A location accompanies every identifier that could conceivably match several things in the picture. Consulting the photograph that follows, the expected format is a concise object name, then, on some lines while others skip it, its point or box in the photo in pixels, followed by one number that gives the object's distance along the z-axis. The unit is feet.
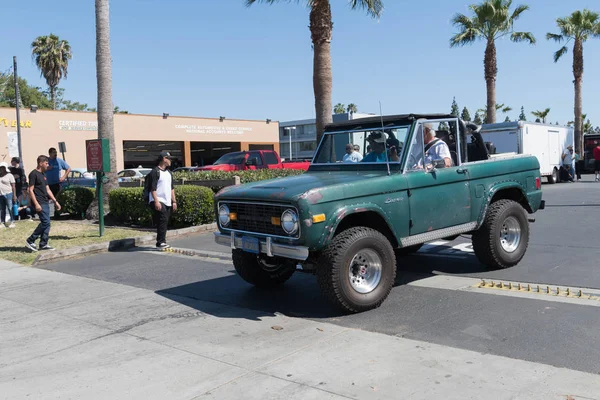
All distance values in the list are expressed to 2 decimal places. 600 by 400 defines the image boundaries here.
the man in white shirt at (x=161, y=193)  33.37
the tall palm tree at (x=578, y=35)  116.98
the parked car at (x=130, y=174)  95.61
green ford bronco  18.31
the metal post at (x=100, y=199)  38.04
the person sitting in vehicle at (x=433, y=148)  22.15
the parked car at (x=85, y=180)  75.51
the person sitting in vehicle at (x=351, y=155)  23.19
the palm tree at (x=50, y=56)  169.78
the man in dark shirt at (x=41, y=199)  33.14
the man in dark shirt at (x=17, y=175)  51.31
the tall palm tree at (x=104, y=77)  47.14
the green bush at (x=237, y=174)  47.05
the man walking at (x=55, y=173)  47.82
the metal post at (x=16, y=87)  83.20
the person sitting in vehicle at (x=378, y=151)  21.84
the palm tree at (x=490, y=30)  96.18
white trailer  73.20
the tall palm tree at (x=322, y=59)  51.03
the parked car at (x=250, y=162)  61.46
